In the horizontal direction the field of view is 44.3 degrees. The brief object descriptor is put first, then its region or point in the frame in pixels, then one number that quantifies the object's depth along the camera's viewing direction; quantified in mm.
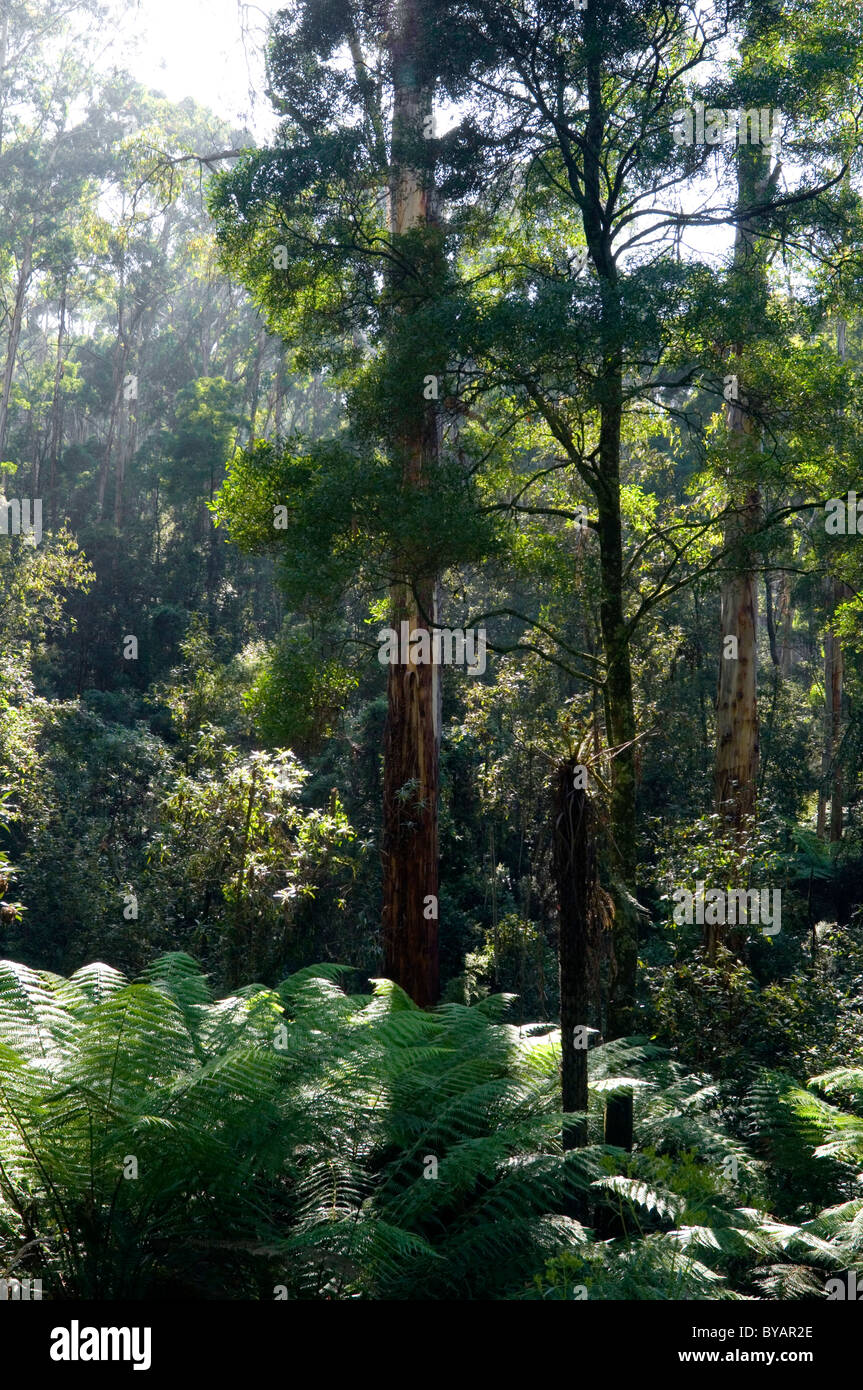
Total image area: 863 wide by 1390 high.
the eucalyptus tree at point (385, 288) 7637
